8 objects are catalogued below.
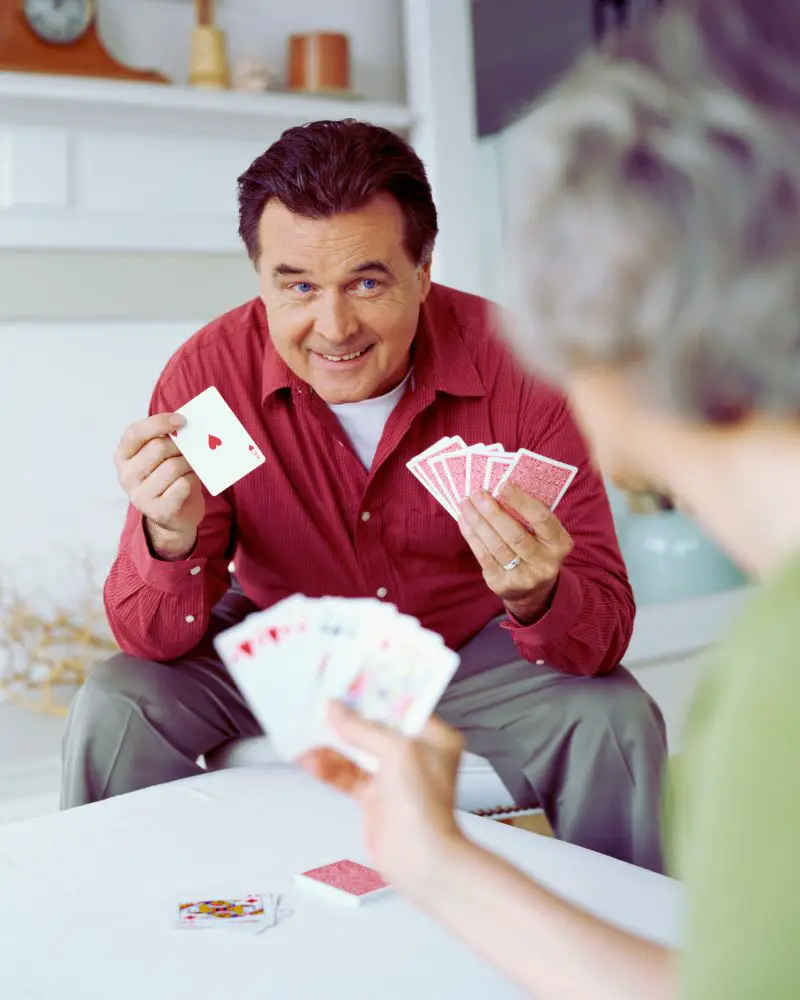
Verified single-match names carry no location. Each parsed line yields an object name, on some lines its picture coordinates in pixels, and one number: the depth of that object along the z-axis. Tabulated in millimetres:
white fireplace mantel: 3281
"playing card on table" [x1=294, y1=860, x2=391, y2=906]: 1562
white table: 1392
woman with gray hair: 690
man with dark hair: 2164
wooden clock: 3223
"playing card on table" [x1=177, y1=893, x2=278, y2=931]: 1511
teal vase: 4426
